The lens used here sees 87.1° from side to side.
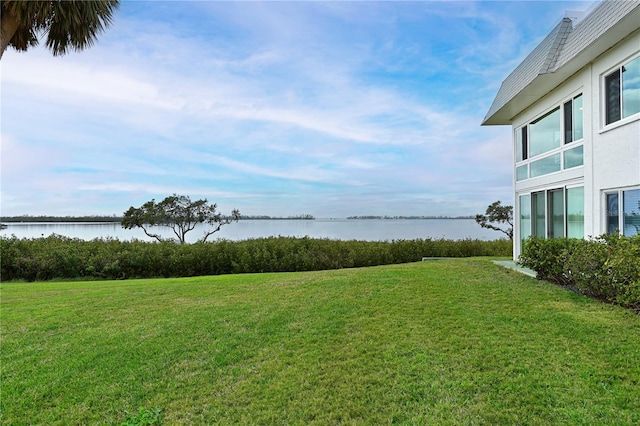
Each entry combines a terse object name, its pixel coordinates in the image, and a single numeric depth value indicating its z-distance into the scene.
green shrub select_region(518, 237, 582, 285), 7.38
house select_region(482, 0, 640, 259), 6.34
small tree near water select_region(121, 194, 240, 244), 20.88
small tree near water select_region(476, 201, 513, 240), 20.03
